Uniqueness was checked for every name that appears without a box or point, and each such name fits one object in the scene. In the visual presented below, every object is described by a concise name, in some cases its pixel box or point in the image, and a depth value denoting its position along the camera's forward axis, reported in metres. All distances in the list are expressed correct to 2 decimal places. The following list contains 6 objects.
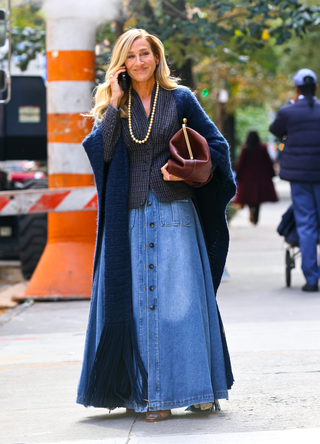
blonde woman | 7.85
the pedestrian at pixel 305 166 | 16.07
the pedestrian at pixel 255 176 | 31.43
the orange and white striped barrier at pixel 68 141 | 16.69
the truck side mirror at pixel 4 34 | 16.44
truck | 21.53
